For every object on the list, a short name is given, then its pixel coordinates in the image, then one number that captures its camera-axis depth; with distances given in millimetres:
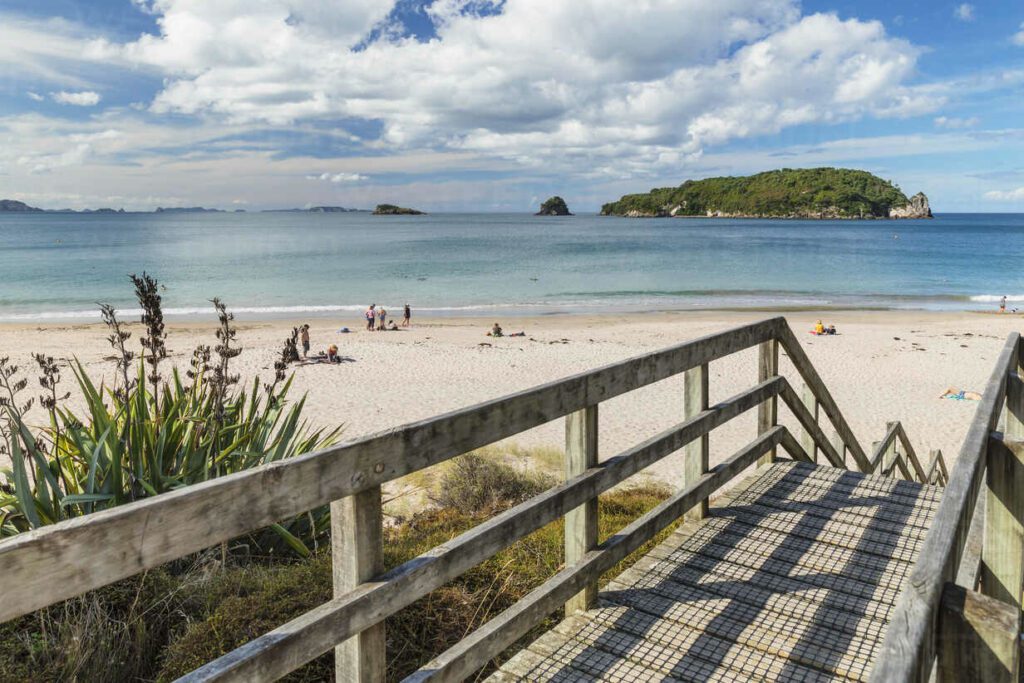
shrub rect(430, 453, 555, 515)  7338
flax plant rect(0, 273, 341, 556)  3924
